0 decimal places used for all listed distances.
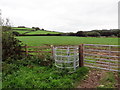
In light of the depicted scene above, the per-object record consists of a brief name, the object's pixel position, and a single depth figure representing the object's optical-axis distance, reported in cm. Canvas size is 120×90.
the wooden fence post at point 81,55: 674
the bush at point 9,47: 838
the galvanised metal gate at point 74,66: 627
